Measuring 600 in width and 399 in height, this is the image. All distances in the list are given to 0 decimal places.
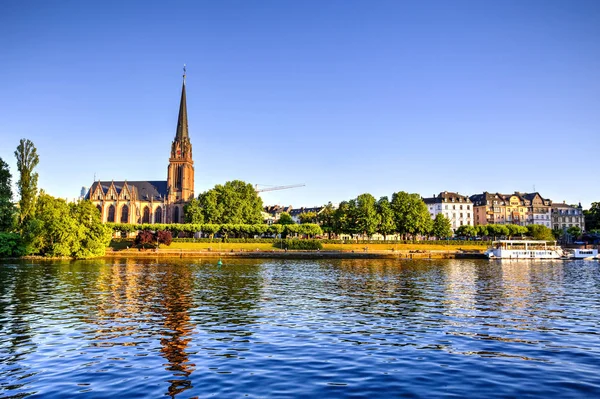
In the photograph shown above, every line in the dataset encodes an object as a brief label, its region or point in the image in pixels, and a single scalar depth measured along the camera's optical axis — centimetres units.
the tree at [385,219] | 13662
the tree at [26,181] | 8381
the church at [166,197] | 16688
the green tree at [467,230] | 14962
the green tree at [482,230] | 15112
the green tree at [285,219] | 18006
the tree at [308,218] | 19375
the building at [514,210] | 18762
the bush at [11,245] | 7944
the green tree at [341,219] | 13788
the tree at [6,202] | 8088
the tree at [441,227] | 14250
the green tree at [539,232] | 14288
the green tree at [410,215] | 13800
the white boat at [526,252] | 10744
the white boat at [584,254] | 11356
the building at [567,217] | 18812
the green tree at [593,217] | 17445
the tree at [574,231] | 16775
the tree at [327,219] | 14825
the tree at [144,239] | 11575
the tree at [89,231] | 8694
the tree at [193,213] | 14250
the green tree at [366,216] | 13375
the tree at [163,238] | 11844
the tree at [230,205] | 14392
